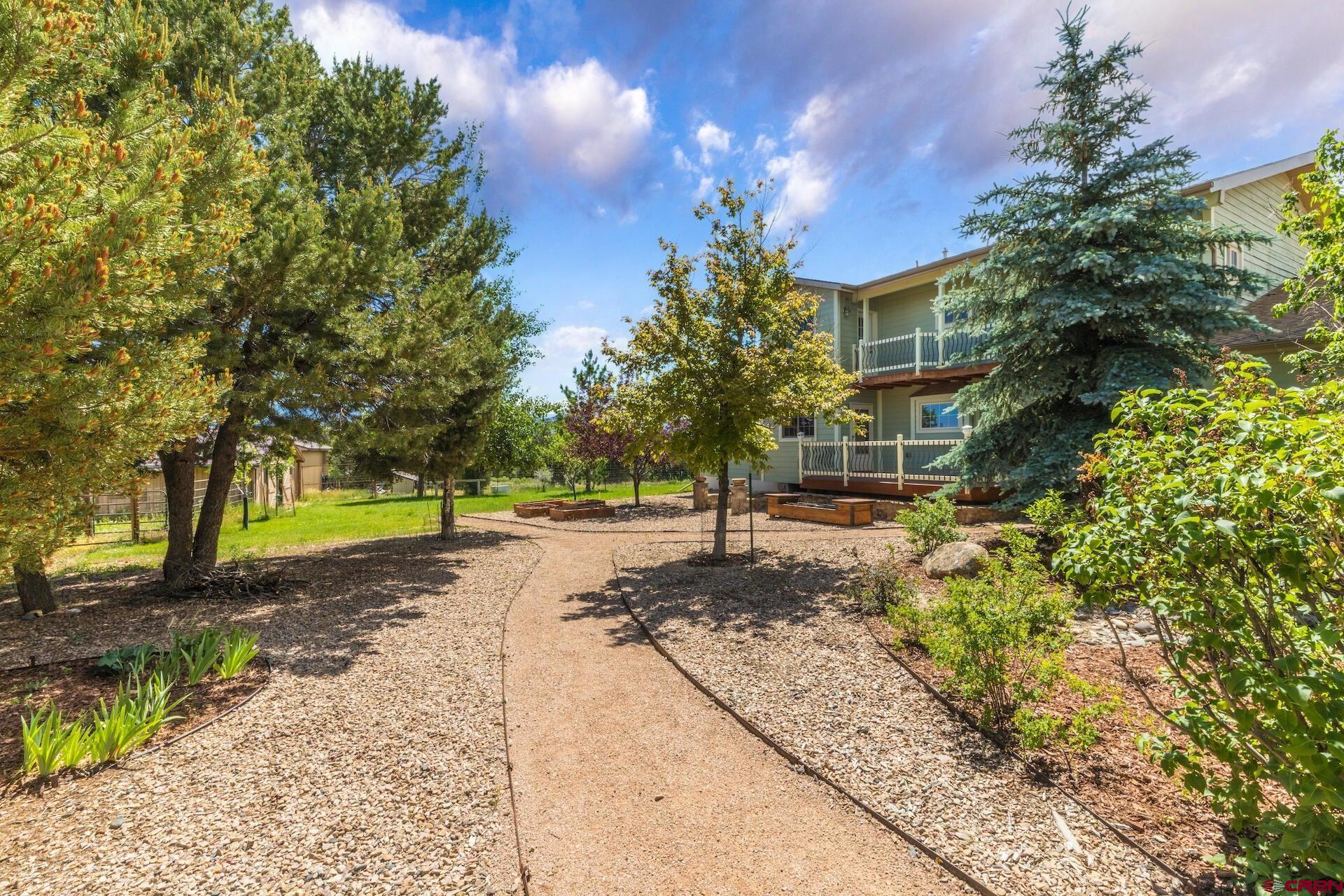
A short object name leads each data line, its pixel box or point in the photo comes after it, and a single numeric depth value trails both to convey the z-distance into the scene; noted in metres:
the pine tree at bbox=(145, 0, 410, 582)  7.09
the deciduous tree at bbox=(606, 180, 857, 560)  8.73
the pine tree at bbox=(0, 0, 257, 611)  3.03
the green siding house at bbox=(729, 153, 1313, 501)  13.06
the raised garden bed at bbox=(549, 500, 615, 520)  16.81
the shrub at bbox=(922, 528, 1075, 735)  3.87
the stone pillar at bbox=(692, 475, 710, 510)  16.49
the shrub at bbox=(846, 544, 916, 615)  6.14
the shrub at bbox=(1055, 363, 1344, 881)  1.94
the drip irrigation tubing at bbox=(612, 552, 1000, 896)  2.62
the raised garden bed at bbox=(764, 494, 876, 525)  13.23
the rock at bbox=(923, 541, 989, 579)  7.45
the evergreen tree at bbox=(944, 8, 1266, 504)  7.57
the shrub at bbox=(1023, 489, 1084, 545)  5.96
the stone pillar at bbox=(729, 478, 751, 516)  16.84
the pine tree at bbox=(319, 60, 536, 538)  8.99
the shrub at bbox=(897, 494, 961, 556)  8.46
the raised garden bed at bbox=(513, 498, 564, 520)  17.98
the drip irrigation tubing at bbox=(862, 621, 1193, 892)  2.61
